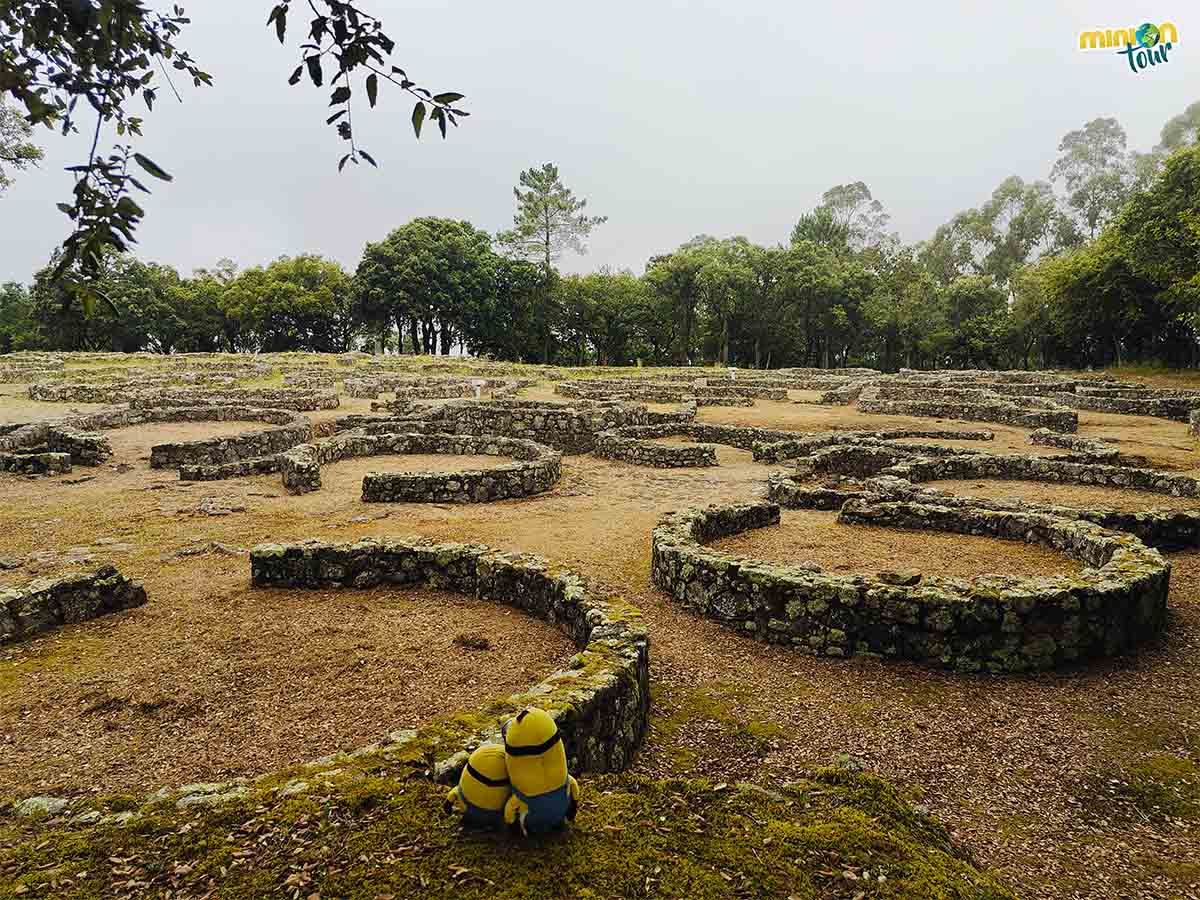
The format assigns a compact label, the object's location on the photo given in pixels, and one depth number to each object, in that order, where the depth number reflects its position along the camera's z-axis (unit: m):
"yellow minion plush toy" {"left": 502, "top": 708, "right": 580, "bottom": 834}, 3.40
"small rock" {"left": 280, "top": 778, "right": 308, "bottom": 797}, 3.93
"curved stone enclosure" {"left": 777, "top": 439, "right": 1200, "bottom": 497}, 14.16
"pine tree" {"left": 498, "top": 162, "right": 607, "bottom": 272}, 68.50
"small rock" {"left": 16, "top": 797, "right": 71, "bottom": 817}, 4.40
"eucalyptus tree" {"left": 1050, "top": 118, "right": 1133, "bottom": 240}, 73.56
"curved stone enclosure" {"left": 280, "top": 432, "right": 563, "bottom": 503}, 14.52
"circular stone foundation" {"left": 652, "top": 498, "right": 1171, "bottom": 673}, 7.01
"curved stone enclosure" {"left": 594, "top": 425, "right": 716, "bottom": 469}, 18.67
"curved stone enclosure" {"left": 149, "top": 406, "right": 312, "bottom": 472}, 17.47
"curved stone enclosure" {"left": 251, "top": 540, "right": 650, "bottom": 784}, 4.90
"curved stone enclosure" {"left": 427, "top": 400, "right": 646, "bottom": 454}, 22.78
